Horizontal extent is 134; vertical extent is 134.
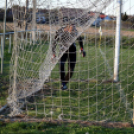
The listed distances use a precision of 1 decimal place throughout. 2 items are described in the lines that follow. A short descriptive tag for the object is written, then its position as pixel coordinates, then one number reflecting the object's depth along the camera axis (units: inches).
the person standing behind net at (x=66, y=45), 314.3
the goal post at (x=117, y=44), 366.0
